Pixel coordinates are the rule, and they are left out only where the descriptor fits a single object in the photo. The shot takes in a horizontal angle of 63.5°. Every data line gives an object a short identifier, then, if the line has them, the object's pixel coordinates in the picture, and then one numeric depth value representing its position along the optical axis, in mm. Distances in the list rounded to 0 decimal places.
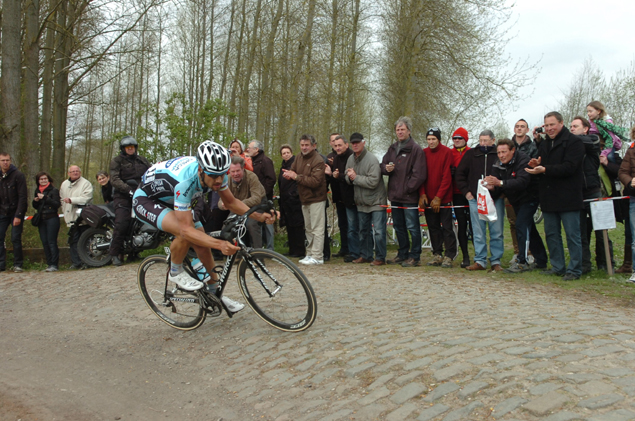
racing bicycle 5344
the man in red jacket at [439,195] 9352
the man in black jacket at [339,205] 10656
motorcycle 10680
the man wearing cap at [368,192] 9758
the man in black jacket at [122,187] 10570
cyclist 5227
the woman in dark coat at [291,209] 10891
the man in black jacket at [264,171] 10750
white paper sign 7871
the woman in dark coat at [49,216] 10914
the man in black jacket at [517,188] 8547
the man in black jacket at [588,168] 8266
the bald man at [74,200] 11258
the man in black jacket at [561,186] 7793
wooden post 8070
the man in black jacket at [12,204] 10961
